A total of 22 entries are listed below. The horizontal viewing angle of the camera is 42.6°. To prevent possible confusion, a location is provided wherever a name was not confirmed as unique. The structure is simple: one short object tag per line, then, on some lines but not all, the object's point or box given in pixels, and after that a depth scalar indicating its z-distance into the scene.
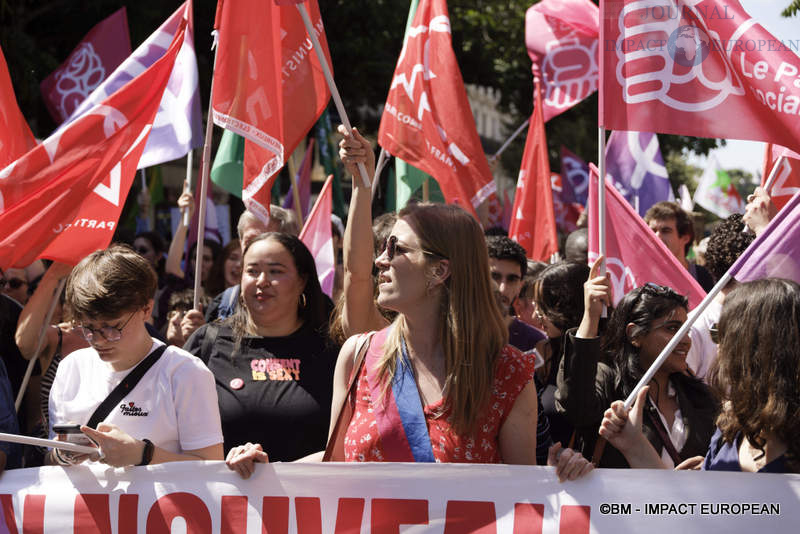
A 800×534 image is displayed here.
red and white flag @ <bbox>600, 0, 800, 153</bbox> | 3.80
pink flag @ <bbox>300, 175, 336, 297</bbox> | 6.43
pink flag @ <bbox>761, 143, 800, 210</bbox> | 4.88
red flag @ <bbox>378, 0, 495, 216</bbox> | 6.10
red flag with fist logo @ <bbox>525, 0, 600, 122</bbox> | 8.82
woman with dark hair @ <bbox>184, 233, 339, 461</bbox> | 3.74
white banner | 2.90
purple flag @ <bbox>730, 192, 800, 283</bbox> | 3.22
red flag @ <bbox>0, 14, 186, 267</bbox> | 4.25
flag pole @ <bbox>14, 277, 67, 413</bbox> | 4.43
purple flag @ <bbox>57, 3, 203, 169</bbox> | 5.85
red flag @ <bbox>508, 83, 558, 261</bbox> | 7.59
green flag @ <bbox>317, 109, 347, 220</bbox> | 11.39
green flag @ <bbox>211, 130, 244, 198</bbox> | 6.86
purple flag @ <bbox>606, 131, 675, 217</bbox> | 8.77
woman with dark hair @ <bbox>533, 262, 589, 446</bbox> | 4.18
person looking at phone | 3.14
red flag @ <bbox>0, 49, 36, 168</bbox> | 4.89
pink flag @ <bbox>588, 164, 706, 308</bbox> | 4.27
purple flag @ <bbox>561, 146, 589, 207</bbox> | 13.73
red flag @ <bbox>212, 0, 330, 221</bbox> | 4.67
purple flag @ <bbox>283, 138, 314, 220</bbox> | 10.16
